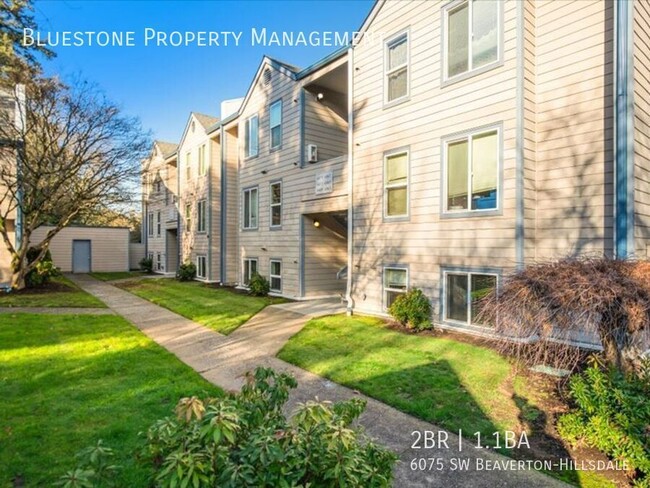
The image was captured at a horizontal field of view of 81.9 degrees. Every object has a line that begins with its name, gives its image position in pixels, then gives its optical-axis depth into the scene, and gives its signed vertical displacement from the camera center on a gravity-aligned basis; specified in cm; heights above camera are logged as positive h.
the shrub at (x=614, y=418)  322 -162
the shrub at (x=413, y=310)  806 -145
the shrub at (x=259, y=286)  1345 -156
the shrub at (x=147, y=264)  2533 -152
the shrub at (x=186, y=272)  1905 -151
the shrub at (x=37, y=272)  1485 -124
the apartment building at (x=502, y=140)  646 +205
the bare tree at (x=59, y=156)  1324 +328
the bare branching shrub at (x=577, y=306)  379 -66
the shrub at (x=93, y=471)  145 -97
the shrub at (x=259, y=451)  161 -97
